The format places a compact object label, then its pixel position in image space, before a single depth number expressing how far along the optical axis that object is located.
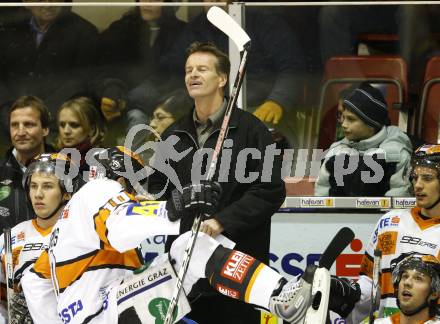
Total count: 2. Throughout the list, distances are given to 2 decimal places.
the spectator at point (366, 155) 11.11
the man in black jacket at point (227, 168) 9.08
